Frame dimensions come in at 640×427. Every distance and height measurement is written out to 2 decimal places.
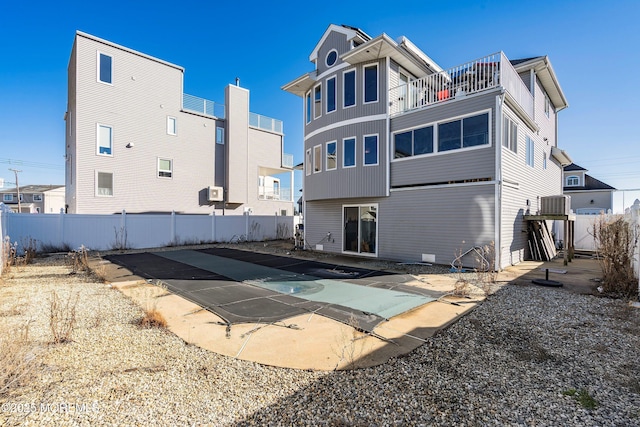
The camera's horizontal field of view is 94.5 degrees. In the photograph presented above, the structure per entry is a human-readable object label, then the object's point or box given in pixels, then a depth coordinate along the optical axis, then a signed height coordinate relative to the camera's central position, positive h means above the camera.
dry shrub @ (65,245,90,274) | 8.68 -1.54
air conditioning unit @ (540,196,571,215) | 10.16 +0.39
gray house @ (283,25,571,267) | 9.04 +2.41
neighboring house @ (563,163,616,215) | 24.46 +2.16
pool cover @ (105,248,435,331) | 4.89 -1.60
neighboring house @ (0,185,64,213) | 38.12 +2.47
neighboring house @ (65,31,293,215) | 15.09 +4.52
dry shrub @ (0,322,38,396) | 2.48 -1.35
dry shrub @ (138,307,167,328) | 4.23 -1.52
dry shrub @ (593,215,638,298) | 5.98 -0.87
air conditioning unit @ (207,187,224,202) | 19.16 +1.44
